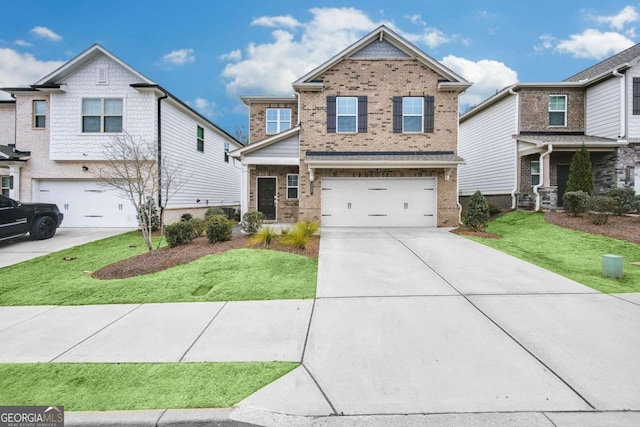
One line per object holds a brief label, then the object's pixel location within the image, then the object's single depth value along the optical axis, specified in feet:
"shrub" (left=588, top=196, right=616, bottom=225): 36.06
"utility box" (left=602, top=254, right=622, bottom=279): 20.76
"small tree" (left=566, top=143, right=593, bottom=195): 43.11
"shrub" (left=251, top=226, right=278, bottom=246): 28.99
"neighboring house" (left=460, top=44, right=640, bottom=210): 45.73
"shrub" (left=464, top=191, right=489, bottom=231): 38.28
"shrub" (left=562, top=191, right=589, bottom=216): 39.54
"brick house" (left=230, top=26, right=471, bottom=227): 43.88
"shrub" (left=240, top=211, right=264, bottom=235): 33.83
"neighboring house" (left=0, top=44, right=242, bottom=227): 43.39
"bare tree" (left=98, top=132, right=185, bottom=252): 41.22
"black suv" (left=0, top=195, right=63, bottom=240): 32.81
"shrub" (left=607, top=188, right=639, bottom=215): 39.50
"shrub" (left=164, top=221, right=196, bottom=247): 29.89
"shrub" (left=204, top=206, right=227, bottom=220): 52.46
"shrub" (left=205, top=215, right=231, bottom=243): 30.53
